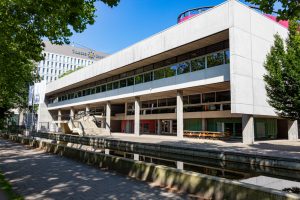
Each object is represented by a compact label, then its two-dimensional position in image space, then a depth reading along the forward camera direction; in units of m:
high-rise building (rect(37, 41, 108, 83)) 102.25
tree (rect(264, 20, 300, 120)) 19.53
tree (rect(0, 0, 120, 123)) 8.41
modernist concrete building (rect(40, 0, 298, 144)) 21.14
